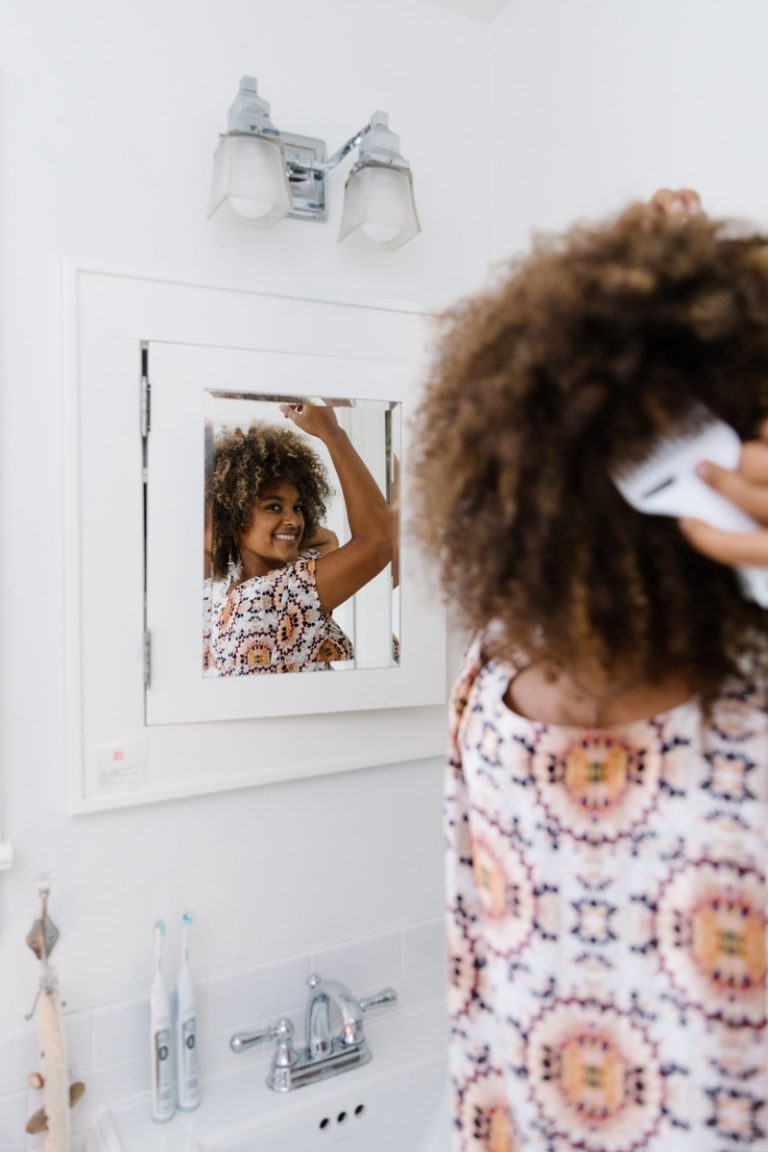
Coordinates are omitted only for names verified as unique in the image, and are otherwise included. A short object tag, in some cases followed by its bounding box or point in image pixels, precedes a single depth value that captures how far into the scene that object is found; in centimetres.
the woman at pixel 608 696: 44
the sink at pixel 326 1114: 121
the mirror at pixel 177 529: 122
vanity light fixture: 119
